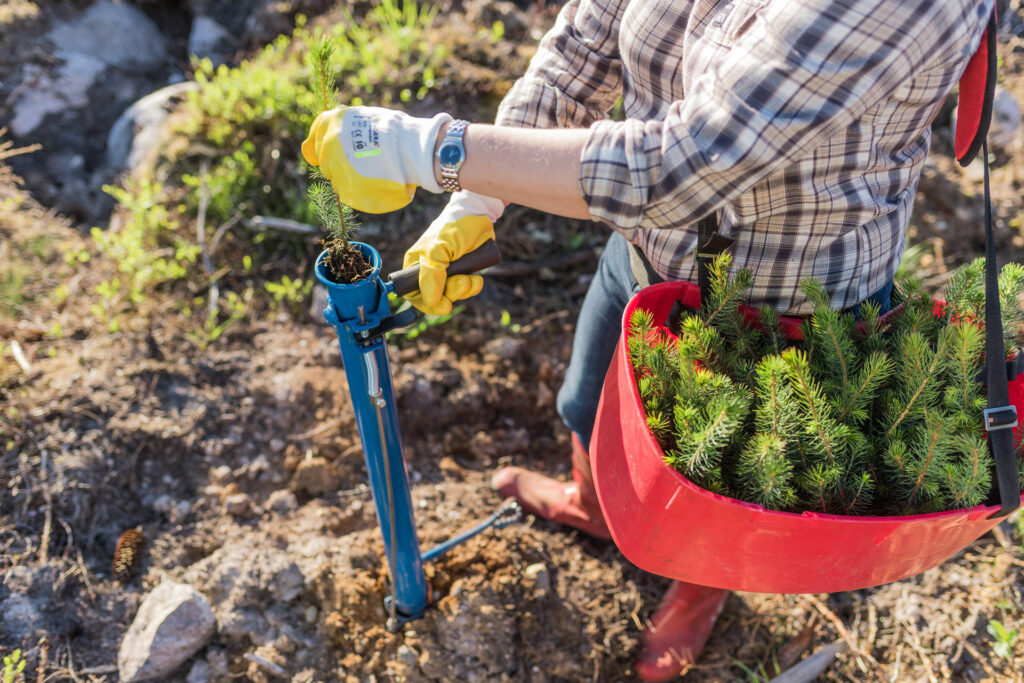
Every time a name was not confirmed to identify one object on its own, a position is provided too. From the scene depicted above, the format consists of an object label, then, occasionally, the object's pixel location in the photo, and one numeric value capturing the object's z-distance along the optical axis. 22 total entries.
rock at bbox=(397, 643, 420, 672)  1.72
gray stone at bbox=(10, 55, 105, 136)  3.27
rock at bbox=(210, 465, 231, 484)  2.10
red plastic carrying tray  0.99
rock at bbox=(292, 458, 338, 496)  2.10
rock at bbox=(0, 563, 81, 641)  1.74
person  0.86
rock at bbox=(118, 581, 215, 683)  1.67
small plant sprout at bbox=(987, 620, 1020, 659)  1.77
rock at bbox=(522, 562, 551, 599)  1.90
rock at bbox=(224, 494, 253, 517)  2.02
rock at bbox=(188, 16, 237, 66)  3.84
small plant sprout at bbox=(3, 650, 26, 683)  1.59
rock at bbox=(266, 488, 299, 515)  2.06
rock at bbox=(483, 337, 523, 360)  2.46
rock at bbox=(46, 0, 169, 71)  3.57
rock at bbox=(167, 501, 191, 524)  2.01
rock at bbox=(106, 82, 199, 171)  3.12
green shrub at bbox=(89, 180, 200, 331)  2.48
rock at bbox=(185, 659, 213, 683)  1.72
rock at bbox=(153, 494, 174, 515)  2.03
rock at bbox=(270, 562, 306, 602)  1.82
